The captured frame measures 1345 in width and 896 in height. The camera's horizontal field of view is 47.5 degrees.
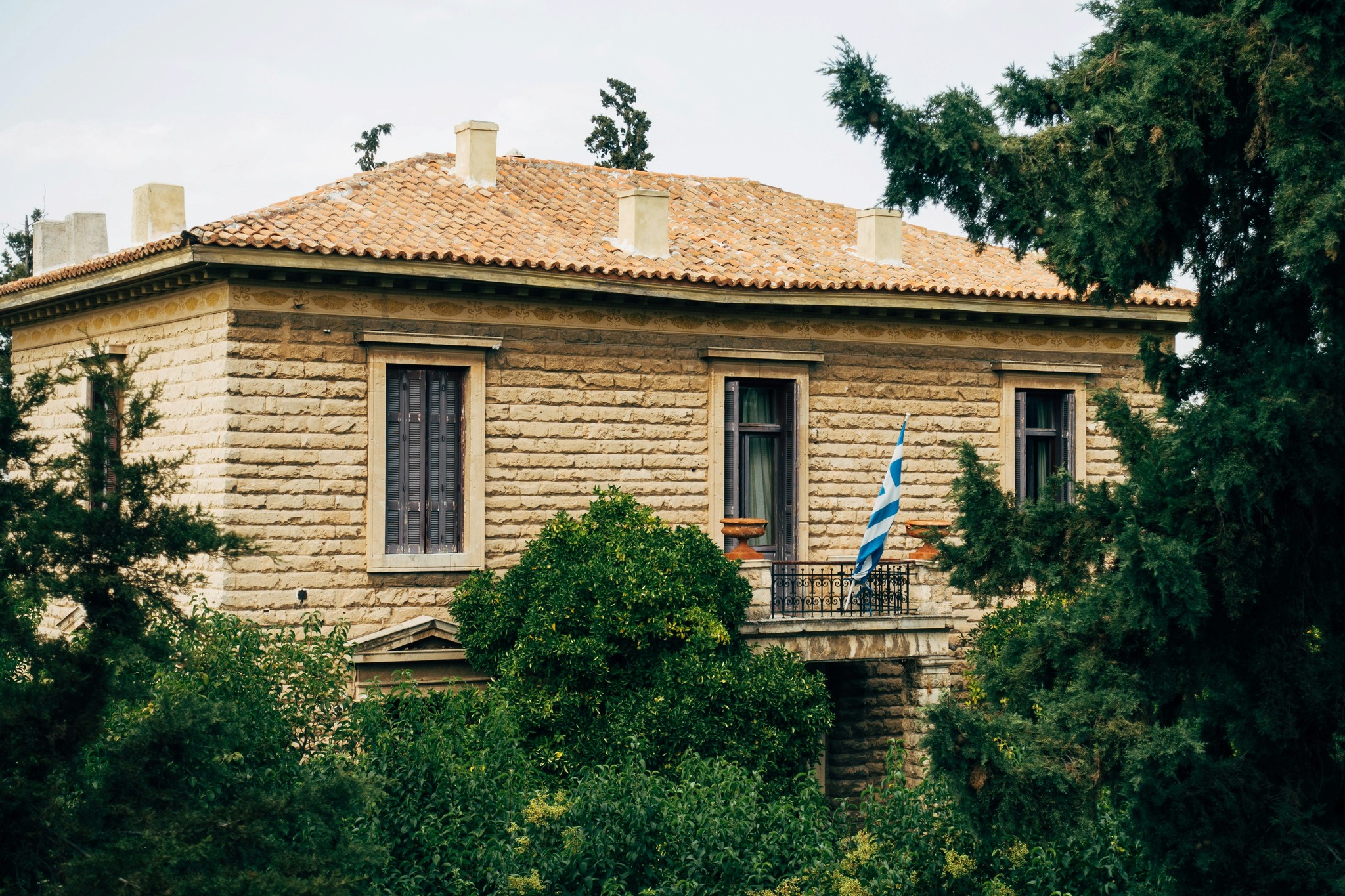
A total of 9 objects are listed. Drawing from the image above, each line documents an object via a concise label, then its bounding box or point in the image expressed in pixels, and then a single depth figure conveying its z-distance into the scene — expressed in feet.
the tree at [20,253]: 107.24
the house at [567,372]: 56.80
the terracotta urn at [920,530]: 64.18
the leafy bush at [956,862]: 42.80
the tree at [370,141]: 108.27
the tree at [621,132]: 110.73
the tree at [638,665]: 52.42
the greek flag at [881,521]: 61.87
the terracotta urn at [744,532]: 60.90
